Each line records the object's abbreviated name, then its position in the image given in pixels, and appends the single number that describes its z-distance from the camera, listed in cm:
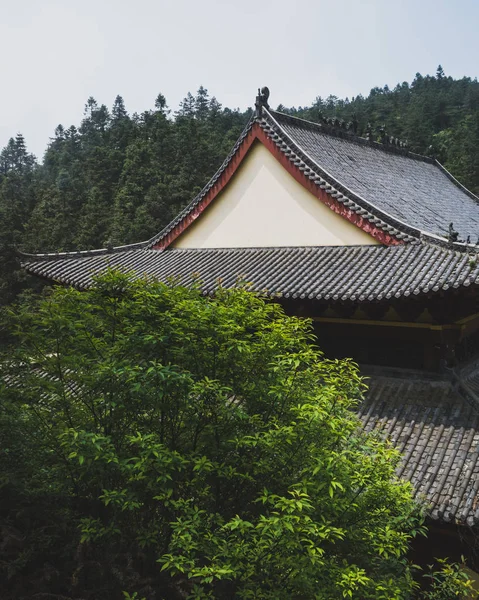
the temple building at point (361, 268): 707
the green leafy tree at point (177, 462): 402
